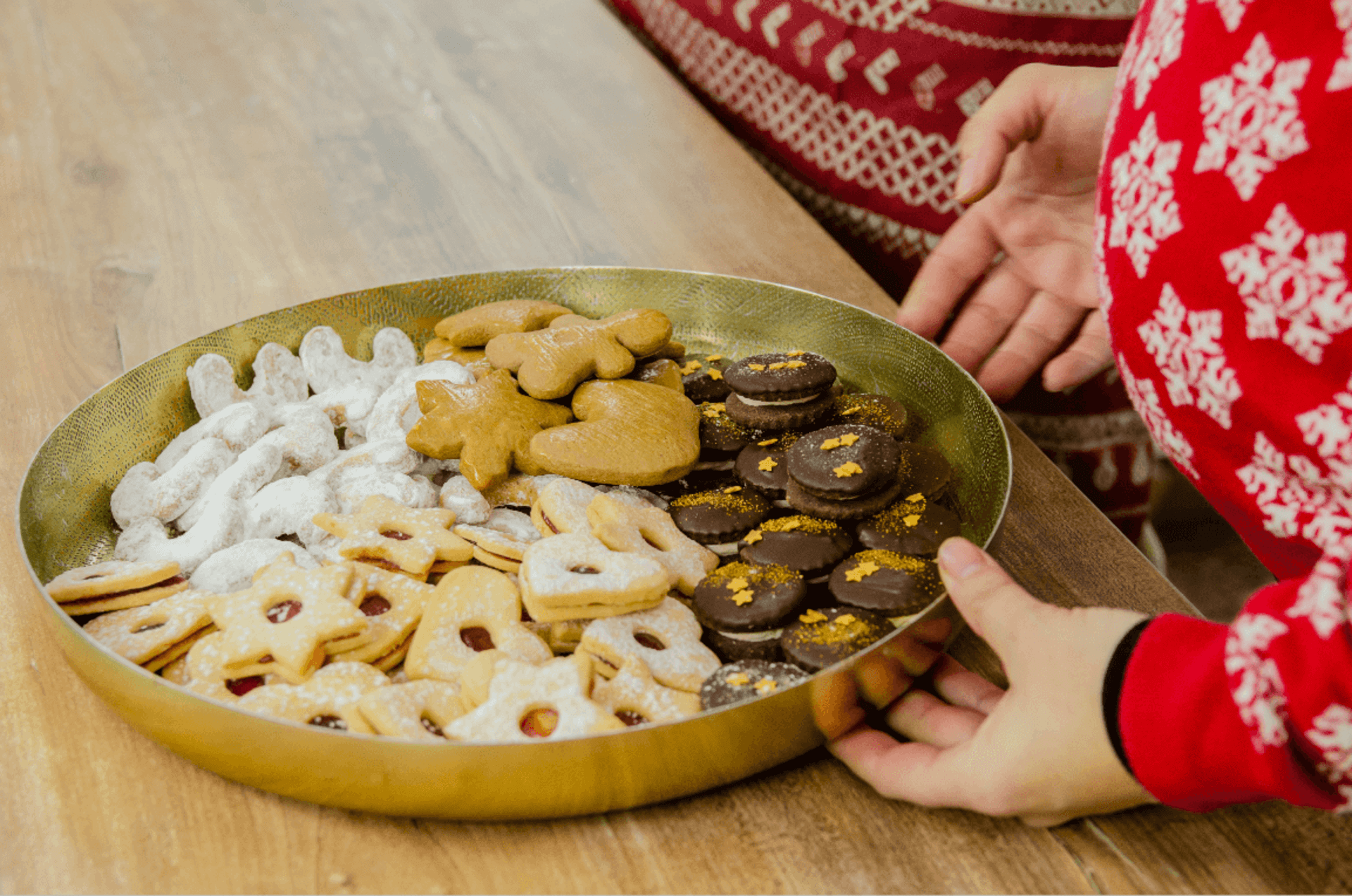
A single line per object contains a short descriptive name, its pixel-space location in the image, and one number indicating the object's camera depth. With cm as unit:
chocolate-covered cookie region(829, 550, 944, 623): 69
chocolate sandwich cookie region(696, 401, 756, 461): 90
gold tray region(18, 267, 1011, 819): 57
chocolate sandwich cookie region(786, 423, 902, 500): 78
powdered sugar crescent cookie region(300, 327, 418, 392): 100
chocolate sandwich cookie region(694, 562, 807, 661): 70
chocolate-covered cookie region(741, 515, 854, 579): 75
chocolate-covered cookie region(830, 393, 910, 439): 90
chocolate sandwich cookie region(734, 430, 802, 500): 84
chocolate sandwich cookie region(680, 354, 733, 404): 98
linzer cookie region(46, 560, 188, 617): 71
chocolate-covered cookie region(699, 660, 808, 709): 64
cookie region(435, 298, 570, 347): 104
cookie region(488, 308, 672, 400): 94
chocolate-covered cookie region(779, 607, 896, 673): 66
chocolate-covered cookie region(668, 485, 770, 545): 81
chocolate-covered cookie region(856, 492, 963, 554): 76
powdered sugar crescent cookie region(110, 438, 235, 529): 84
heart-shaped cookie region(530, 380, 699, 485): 86
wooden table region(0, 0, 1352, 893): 61
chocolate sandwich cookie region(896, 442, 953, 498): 84
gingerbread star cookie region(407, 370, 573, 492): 86
